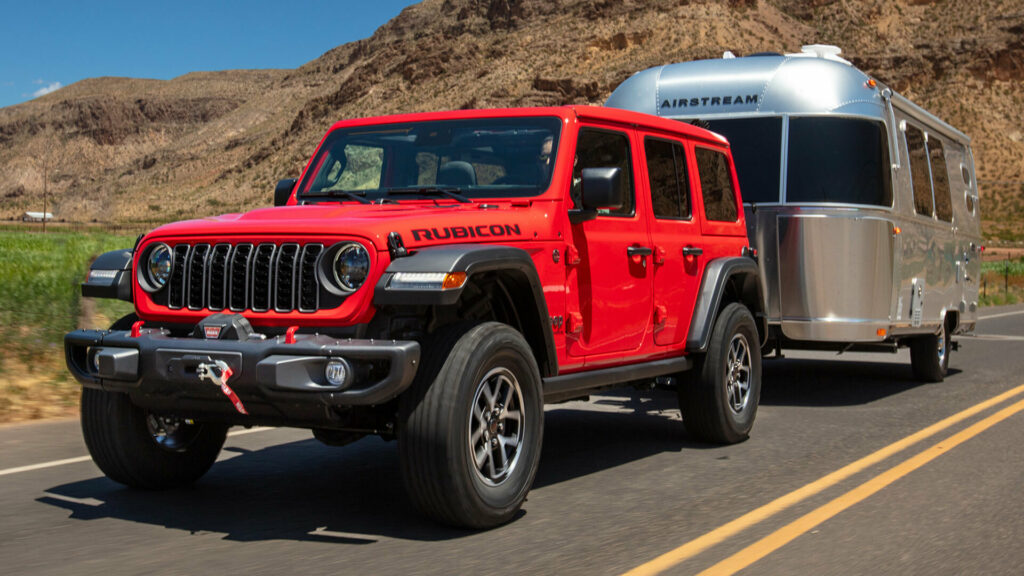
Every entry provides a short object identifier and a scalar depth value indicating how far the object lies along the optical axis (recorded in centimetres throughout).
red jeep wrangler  521
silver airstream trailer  1019
